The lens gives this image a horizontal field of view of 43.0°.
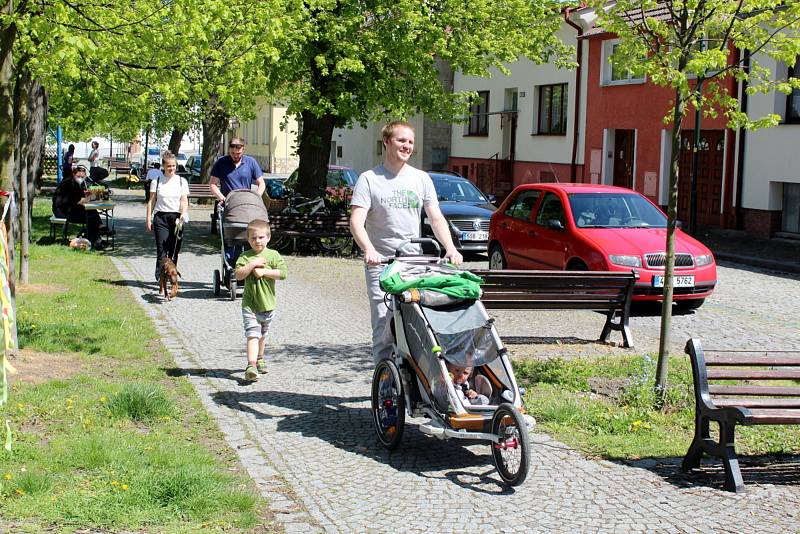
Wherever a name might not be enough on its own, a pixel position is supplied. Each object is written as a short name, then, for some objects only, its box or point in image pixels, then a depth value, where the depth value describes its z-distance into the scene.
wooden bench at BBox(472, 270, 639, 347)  10.27
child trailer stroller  5.91
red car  13.05
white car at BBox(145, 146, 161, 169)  78.78
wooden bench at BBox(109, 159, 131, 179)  54.22
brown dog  13.44
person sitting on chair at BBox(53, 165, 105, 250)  19.77
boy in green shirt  8.58
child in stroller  6.32
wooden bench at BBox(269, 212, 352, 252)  20.00
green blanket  6.46
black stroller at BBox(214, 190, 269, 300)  12.88
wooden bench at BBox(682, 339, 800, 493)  5.84
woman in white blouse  14.24
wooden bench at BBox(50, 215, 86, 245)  19.80
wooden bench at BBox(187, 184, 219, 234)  30.25
